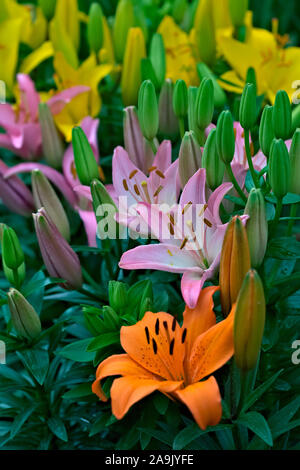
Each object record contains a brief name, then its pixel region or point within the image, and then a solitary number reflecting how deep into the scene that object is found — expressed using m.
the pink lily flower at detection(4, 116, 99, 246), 1.17
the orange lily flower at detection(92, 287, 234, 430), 0.90
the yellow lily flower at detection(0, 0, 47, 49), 1.38
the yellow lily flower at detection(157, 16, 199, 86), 1.27
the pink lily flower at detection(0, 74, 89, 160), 1.23
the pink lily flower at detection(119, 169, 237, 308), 0.97
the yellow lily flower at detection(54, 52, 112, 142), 1.27
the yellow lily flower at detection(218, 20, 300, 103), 1.24
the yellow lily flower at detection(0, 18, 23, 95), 1.32
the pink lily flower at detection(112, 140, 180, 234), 1.04
